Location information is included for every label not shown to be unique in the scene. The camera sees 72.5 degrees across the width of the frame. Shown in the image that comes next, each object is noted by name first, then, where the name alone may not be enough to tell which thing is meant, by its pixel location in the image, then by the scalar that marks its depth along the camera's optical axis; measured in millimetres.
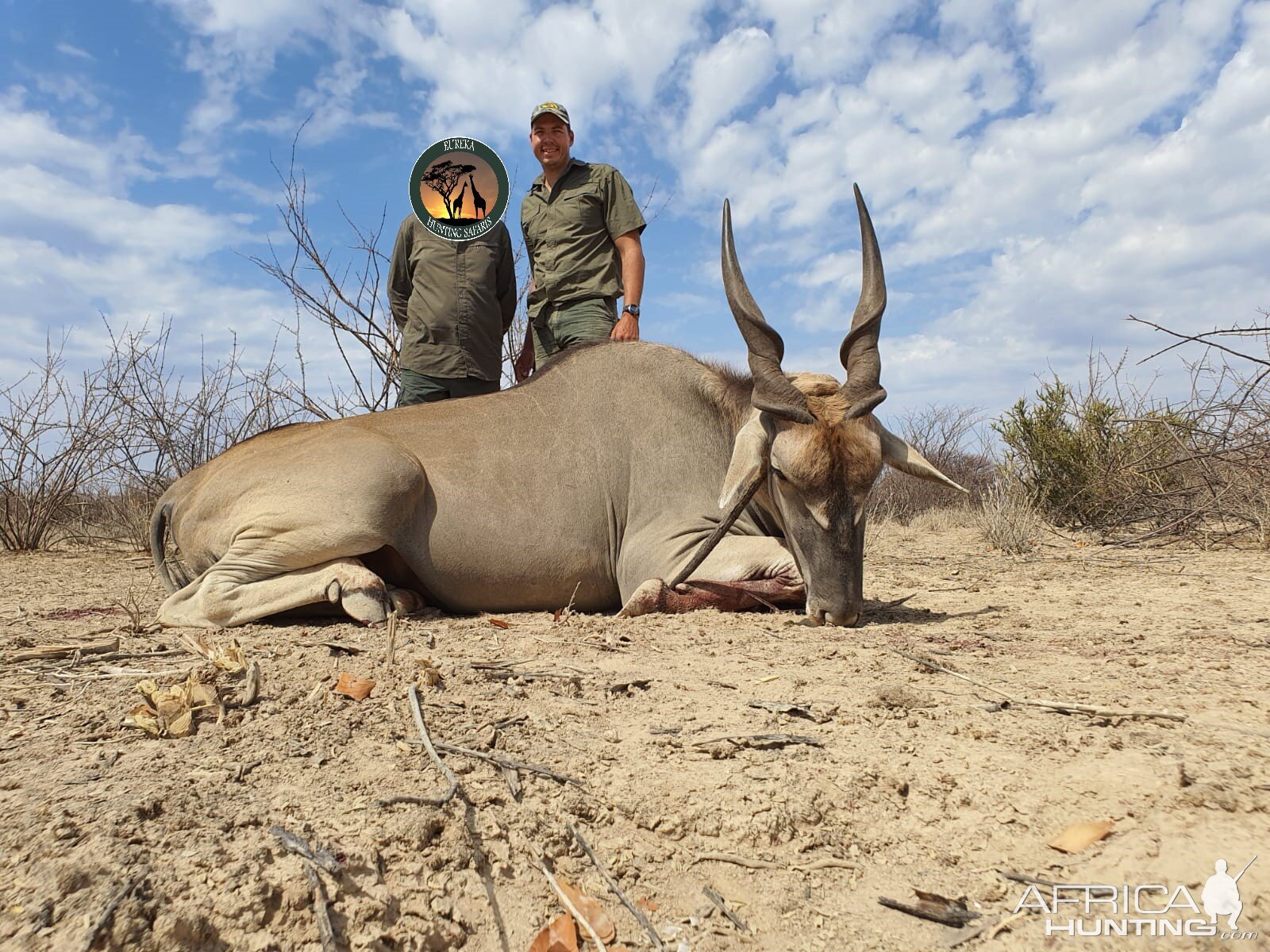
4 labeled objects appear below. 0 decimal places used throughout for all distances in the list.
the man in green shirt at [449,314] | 6039
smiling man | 5797
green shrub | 8320
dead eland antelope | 4133
